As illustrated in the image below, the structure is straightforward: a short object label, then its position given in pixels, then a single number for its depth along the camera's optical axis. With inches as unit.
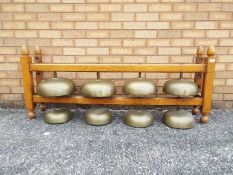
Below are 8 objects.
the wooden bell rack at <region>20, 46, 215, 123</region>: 99.7
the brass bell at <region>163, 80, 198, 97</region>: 97.9
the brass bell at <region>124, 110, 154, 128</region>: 101.7
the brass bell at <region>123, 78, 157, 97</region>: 97.6
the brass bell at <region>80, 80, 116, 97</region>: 98.4
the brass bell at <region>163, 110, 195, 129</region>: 100.8
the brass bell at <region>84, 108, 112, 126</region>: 103.3
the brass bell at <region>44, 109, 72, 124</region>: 105.5
